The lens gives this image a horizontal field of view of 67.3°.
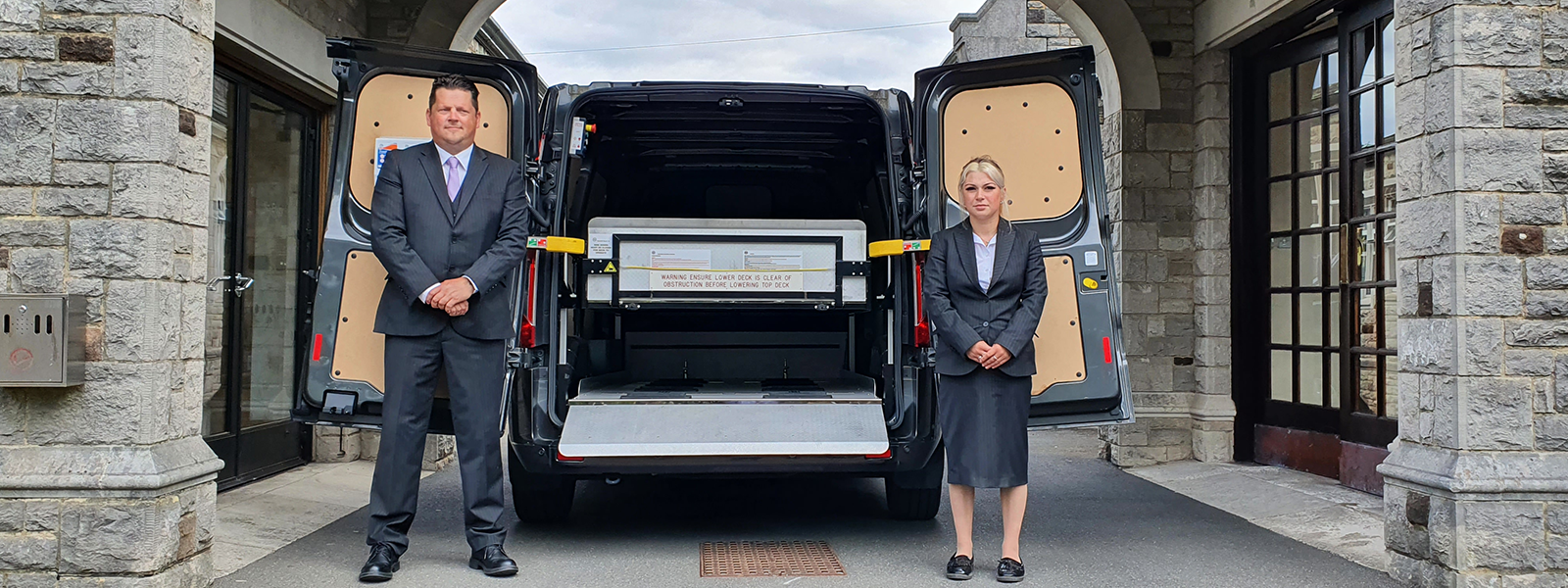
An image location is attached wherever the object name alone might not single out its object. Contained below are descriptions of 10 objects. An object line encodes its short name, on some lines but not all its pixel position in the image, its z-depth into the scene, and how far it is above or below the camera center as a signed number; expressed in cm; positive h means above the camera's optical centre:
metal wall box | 359 -12
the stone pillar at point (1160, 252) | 776 +38
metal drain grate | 436 -98
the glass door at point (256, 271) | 626 +19
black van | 451 +15
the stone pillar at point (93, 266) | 362 +12
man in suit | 416 +0
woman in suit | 420 -11
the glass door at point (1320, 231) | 645 +48
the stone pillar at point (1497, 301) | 395 +4
